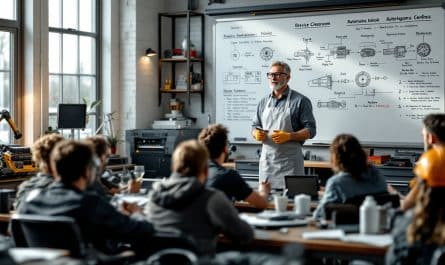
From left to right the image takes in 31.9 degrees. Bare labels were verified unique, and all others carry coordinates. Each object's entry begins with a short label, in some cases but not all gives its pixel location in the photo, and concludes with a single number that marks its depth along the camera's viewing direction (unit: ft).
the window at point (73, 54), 29.63
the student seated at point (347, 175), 14.94
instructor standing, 21.84
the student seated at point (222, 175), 15.89
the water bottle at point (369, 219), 13.52
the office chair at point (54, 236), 12.17
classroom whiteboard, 27.48
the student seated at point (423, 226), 11.91
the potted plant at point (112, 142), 30.25
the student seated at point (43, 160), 15.70
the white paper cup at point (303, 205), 15.58
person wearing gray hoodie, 13.05
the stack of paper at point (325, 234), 13.20
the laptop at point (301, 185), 18.08
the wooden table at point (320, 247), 12.60
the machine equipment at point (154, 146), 30.22
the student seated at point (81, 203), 12.88
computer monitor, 28.19
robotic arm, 24.93
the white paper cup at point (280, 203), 15.83
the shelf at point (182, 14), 31.78
